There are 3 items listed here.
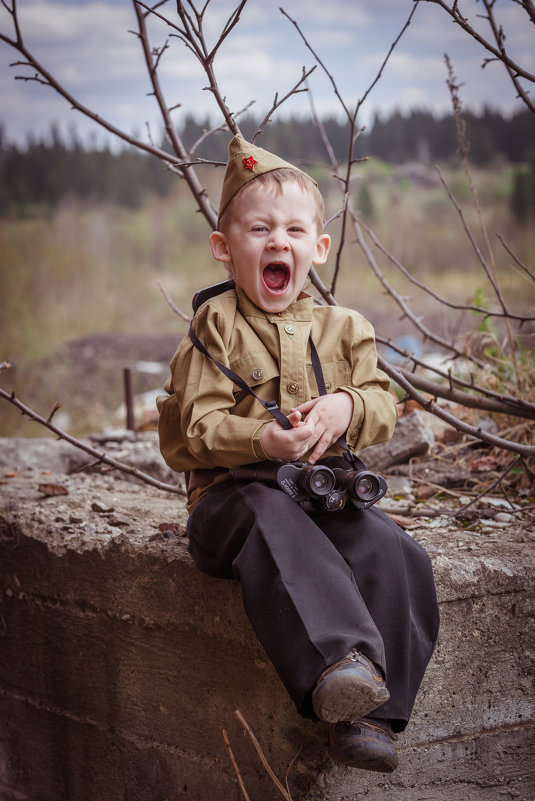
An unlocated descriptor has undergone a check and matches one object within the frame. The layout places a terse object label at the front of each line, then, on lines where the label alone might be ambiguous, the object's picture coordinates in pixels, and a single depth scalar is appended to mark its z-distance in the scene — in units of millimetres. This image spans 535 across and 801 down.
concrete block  1882
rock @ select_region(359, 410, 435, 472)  2955
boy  1459
